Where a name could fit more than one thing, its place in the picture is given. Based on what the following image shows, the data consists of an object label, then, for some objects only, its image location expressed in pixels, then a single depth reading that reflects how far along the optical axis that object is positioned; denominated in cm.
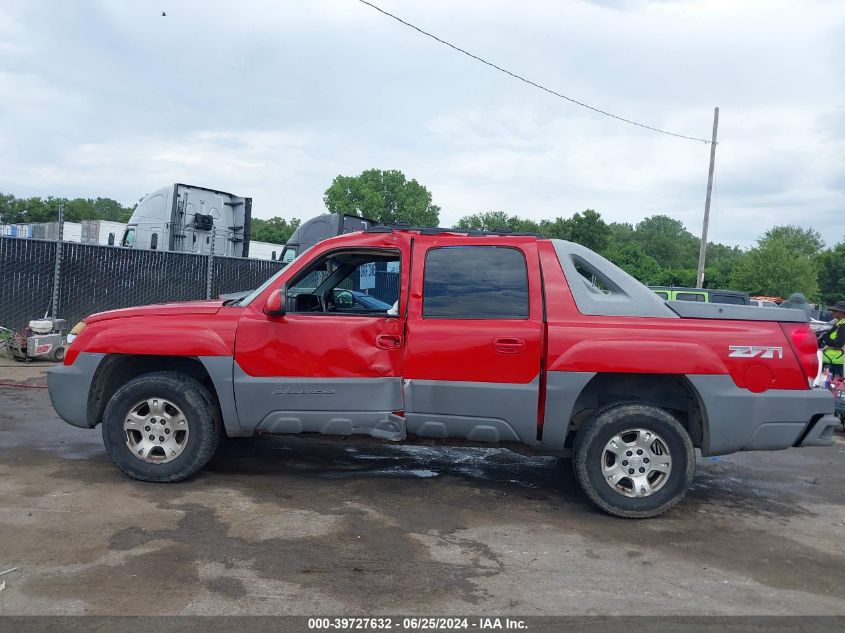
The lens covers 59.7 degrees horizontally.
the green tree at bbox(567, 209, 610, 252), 4569
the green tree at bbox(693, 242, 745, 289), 4441
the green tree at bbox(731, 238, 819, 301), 5088
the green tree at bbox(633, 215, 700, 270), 8412
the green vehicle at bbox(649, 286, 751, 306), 1288
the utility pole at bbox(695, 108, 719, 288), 2647
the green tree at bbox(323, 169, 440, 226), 8875
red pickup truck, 517
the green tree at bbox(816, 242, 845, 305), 5634
